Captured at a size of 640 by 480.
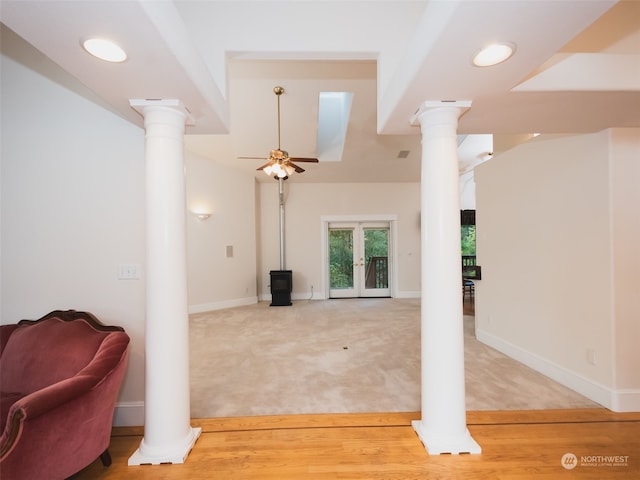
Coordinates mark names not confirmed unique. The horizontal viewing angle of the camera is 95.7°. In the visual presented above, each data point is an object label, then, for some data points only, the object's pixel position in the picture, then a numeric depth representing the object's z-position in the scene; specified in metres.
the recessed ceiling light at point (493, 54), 1.32
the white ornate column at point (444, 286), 1.91
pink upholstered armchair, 1.35
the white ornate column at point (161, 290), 1.84
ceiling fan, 3.87
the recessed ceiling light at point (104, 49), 1.29
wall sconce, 5.84
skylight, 6.03
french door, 7.43
